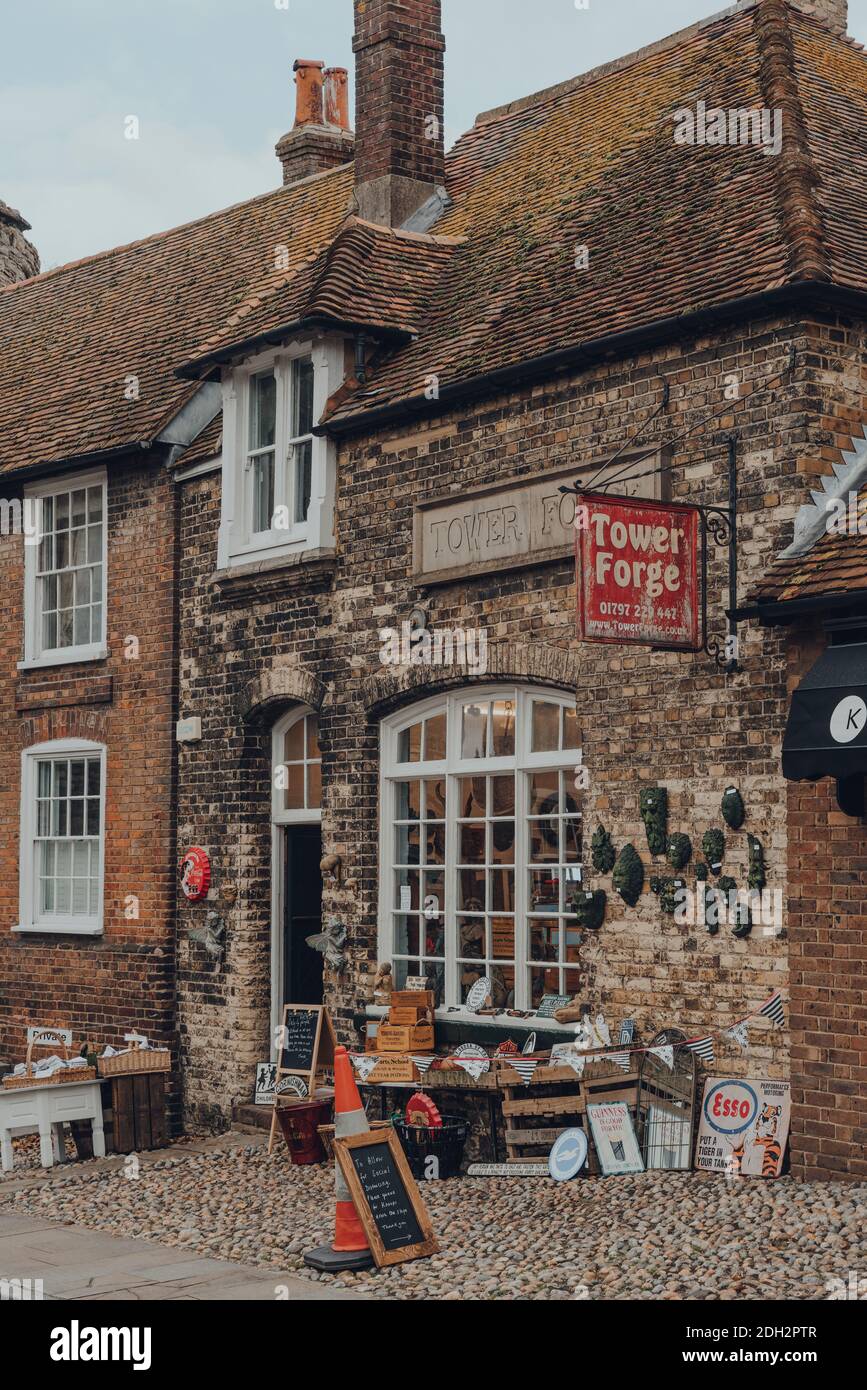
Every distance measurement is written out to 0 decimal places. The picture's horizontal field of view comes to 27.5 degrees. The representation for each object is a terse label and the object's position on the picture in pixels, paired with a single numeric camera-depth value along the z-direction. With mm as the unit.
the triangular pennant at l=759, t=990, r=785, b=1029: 10348
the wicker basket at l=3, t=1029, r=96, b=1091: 14562
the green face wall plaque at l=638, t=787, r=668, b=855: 11117
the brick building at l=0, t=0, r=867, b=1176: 10734
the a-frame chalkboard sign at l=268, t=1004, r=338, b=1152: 13867
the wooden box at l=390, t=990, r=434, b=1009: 13039
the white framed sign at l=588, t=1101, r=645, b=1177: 10828
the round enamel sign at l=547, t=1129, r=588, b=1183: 11008
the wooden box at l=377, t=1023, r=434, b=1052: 12805
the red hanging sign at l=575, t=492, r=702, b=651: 10141
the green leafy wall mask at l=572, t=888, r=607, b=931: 11562
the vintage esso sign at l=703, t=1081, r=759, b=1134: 10430
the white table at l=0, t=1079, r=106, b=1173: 14234
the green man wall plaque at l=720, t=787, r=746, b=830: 10609
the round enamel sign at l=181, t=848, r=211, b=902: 15453
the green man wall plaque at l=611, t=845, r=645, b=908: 11266
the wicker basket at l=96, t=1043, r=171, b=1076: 14898
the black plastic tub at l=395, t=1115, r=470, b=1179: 11984
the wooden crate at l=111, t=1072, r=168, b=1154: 14781
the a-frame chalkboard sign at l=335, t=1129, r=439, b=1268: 9391
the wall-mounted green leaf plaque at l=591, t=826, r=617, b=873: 11500
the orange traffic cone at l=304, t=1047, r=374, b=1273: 9344
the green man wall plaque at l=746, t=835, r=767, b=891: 10461
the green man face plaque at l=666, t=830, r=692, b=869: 10938
